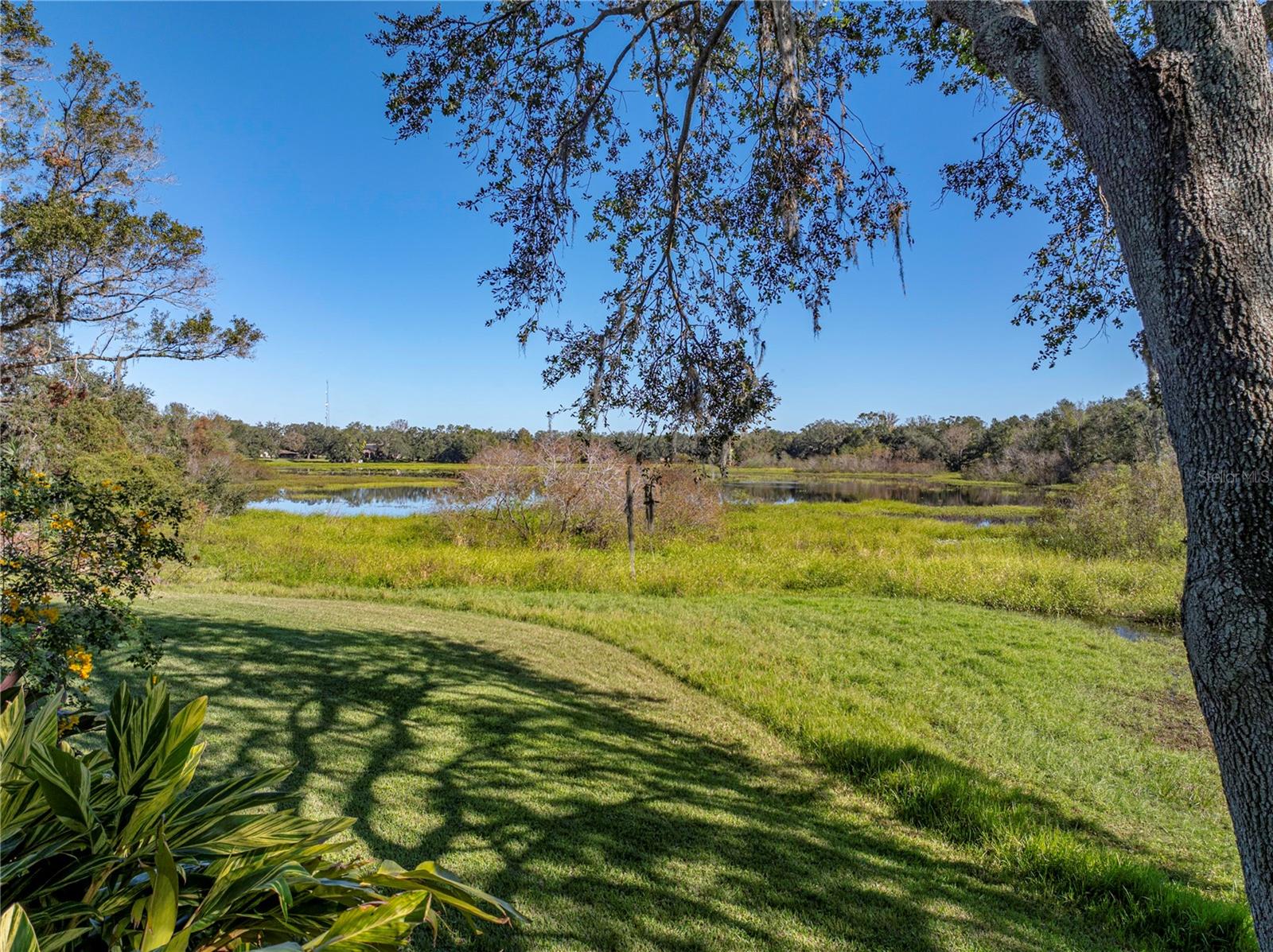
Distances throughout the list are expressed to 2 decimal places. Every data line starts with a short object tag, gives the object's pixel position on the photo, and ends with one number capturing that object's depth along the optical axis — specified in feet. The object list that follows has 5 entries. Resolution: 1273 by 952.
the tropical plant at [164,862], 3.89
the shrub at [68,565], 9.73
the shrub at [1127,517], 54.13
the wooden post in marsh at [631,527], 40.01
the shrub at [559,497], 61.00
